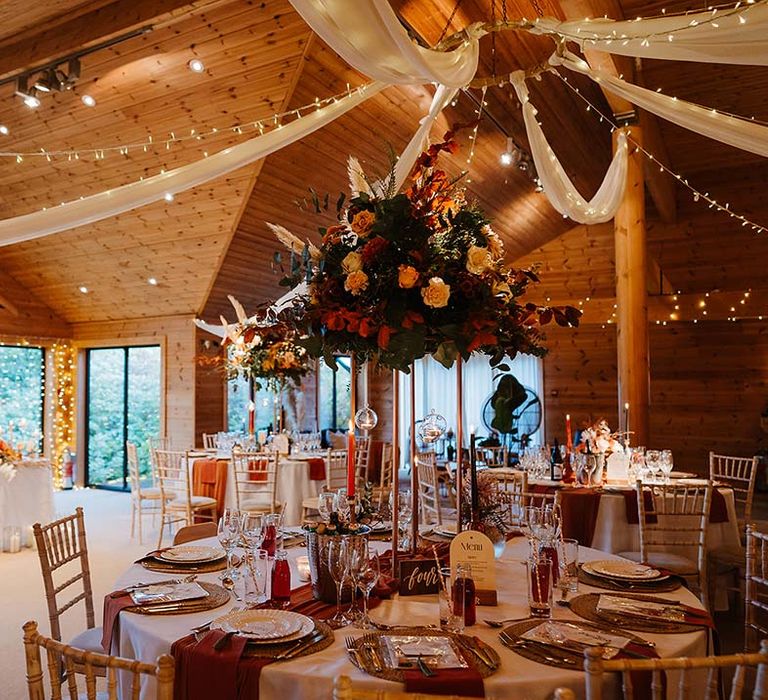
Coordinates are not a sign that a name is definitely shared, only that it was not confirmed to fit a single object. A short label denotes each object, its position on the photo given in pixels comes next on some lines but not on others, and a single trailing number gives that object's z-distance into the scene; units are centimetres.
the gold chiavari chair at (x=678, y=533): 377
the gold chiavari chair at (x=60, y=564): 249
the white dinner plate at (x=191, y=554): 247
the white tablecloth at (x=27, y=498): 637
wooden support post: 679
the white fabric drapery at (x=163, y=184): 341
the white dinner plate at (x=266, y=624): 173
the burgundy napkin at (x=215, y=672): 158
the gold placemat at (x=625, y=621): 183
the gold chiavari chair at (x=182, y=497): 619
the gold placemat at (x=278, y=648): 165
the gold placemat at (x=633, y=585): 221
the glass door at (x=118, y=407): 1033
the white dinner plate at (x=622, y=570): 229
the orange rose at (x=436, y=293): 195
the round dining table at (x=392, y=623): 154
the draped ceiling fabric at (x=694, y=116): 336
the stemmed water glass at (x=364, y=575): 191
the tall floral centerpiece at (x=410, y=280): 202
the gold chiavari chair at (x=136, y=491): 674
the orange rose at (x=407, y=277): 197
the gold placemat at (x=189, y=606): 194
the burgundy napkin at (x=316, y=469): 635
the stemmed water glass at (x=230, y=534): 213
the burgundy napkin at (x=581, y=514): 450
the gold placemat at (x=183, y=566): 240
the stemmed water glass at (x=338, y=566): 192
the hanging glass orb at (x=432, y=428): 236
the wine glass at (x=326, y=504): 230
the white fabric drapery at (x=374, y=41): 234
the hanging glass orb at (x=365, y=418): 242
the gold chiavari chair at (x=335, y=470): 639
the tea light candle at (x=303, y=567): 235
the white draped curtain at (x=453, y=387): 1230
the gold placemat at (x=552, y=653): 160
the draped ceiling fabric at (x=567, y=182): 444
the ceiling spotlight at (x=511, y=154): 697
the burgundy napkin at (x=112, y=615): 197
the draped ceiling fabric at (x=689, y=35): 276
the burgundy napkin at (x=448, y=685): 151
